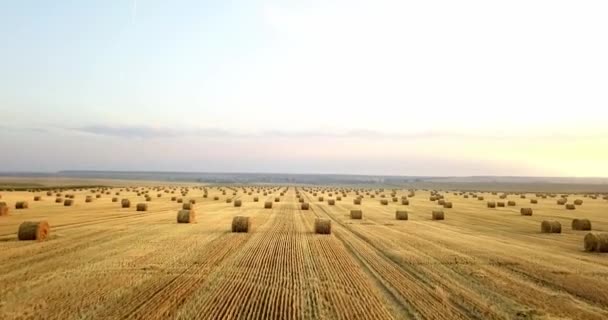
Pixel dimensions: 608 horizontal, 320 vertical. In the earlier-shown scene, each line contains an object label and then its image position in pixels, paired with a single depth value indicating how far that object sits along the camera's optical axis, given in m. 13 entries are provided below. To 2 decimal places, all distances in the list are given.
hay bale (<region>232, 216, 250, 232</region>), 23.61
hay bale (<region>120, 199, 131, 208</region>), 42.62
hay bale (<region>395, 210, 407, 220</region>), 32.50
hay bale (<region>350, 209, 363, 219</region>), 33.42
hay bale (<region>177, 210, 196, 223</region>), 28.59
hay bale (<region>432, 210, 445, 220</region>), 33.56
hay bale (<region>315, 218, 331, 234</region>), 23.33
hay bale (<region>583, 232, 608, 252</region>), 18.31
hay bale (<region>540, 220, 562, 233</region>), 25.33
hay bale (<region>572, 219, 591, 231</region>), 26.67
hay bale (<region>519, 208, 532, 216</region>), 37.84
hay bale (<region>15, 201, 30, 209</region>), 39.75
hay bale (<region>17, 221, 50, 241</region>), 19.36
